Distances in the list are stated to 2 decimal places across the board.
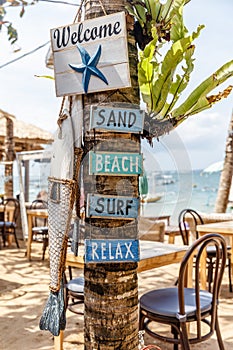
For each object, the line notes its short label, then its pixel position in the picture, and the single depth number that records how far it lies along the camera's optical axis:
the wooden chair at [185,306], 1.88
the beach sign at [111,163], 1.03
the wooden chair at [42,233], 5.19
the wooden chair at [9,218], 6.15
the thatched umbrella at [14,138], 7.46
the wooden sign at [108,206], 1.03
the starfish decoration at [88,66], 1.03
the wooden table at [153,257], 2.21
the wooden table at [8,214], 6.47
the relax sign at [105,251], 1.04
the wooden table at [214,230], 3.32
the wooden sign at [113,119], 1.03
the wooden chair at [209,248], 3.48
